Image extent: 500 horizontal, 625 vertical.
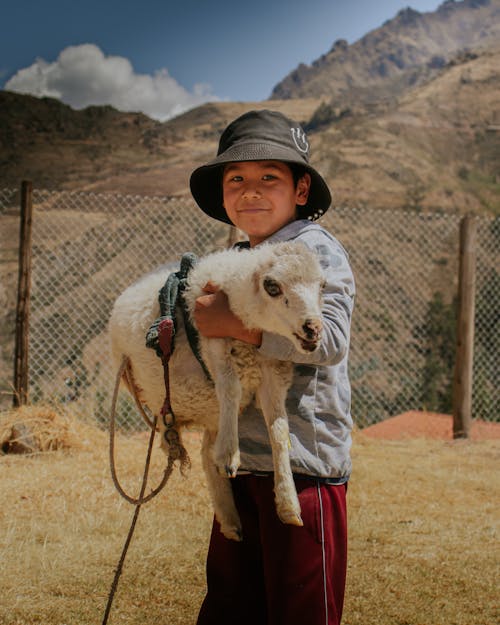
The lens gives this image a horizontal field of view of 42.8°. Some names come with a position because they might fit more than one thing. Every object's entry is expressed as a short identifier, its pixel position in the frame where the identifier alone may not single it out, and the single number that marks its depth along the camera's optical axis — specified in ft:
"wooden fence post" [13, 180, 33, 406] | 19.70
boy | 5.59
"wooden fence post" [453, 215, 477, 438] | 22.36
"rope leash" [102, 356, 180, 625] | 6.25
